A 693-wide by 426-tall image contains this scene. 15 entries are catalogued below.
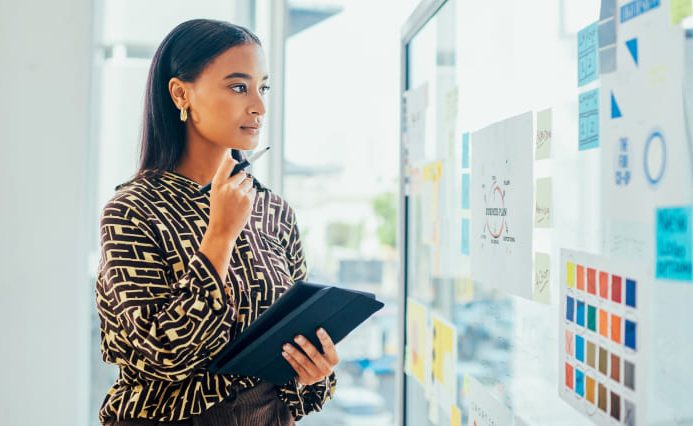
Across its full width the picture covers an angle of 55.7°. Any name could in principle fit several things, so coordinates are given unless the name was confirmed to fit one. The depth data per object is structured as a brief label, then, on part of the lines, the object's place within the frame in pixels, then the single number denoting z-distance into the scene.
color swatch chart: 0.66
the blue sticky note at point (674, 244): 0.57
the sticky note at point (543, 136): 0.87
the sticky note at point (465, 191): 1.23
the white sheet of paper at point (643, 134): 0.59
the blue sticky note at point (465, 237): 1.24
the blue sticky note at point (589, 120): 0.73
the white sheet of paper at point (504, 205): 0.95
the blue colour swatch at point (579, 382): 0.77
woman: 1.01
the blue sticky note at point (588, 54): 0.73
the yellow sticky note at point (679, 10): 0.57
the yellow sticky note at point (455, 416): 1.29
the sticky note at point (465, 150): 1.24
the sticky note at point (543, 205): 0.87
